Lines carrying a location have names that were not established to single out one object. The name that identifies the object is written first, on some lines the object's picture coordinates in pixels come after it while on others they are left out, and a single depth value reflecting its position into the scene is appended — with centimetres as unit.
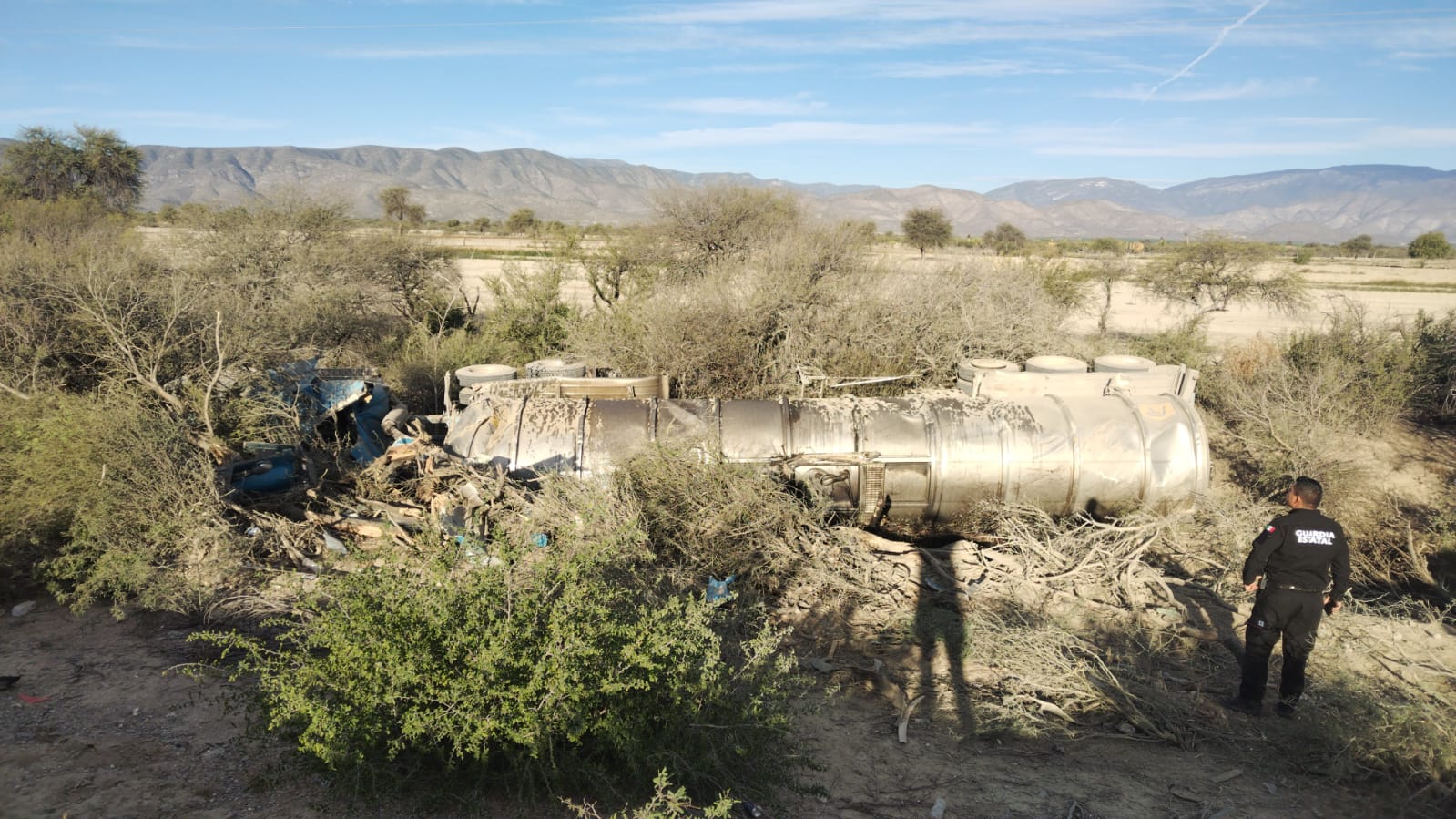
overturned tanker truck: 745
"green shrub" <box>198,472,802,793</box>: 347
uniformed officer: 489
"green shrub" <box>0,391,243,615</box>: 595
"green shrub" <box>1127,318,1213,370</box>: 1391
